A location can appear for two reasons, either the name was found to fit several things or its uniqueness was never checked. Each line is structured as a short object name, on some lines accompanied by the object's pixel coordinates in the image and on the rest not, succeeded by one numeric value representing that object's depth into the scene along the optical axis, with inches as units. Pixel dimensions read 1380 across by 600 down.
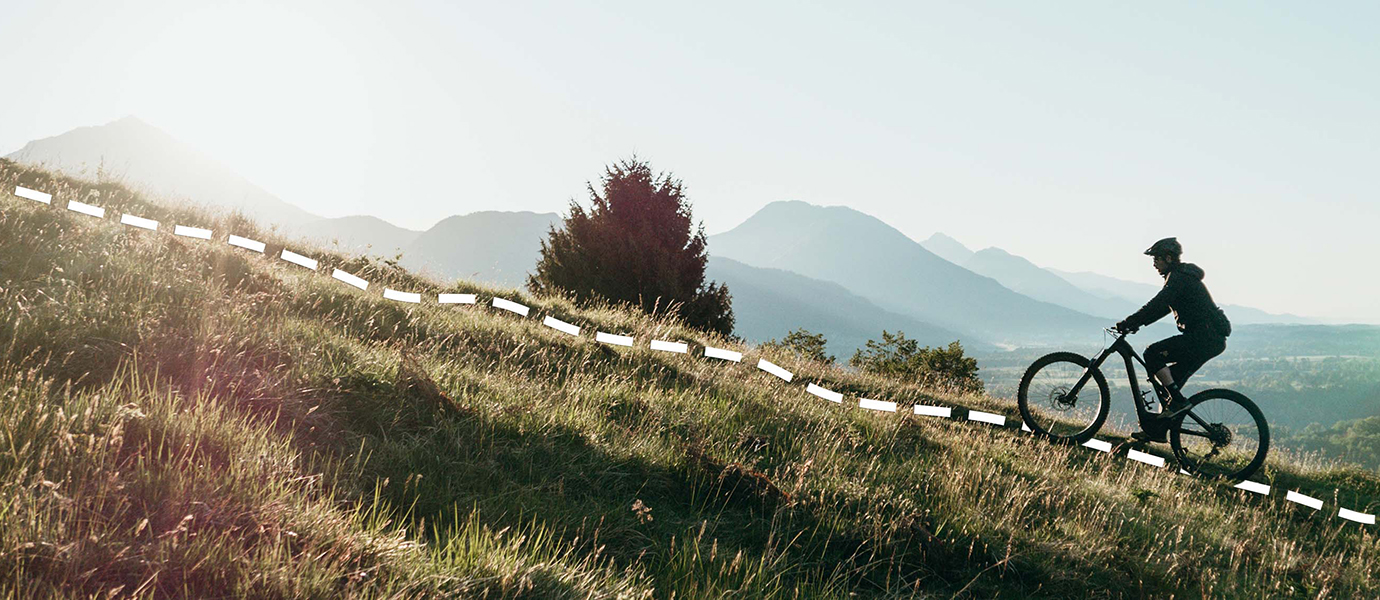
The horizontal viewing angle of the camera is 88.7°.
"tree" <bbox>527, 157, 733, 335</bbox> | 780.6
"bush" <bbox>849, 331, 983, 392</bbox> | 733.3
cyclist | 343.6
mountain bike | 355.3
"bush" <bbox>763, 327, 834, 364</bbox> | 795.8
